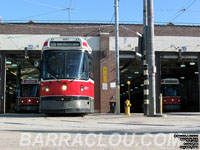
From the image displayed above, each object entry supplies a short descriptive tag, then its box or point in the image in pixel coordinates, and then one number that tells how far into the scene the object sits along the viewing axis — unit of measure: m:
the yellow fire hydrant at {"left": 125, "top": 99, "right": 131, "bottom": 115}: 20.77
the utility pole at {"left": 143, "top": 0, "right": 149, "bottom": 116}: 18.05
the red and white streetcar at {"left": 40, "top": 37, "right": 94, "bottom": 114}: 15.52
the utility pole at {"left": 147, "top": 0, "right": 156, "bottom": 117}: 16.80
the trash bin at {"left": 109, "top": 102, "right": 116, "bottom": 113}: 27.13
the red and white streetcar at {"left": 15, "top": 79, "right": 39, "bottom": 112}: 29.80
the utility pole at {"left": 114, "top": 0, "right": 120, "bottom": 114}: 23.41
